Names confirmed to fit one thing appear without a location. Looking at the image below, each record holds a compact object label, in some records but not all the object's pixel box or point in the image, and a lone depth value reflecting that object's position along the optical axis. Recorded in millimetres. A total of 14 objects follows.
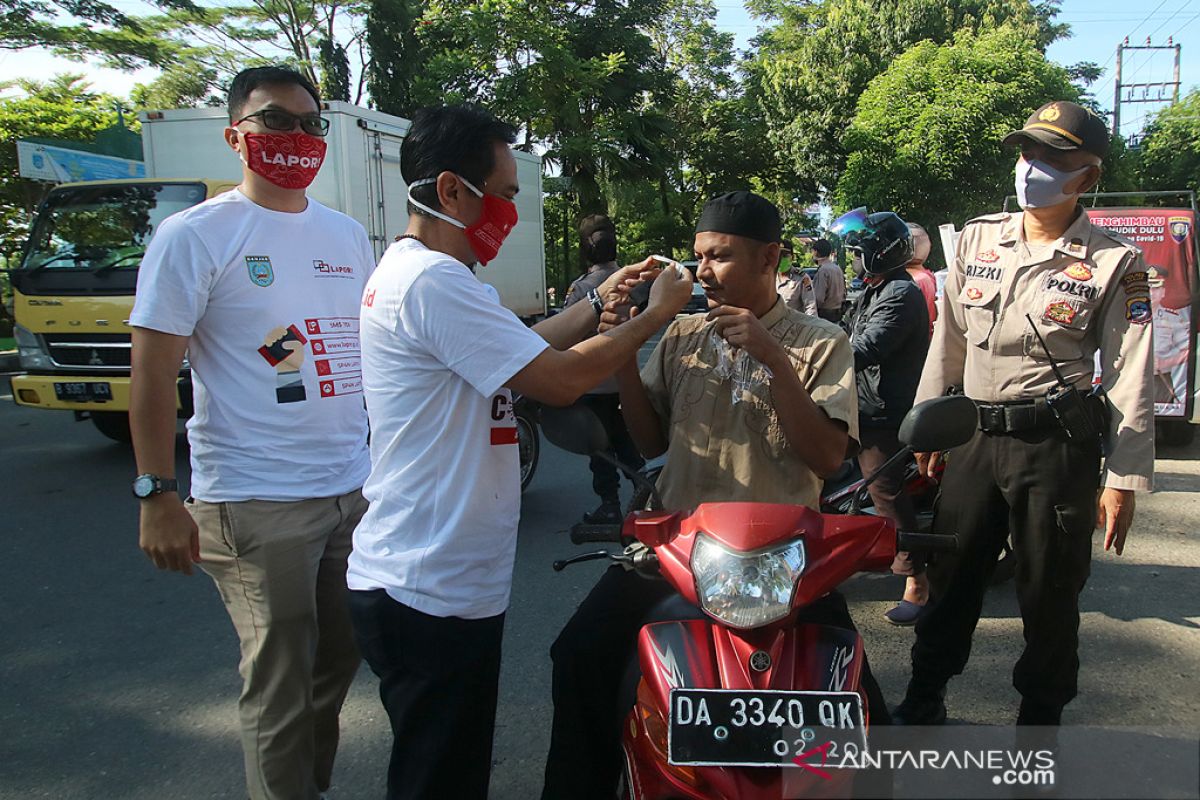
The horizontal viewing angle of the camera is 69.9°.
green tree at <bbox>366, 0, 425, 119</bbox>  24188
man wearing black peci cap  2018
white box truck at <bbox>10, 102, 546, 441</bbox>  6938
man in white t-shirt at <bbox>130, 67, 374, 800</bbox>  2115
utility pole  33125
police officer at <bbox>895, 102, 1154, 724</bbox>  2537
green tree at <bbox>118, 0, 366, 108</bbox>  20844
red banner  6656
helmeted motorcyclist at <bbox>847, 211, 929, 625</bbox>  4082
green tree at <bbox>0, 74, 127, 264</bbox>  17172
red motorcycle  1533
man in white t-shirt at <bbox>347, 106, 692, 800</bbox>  1720
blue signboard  12664
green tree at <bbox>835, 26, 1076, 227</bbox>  19672
